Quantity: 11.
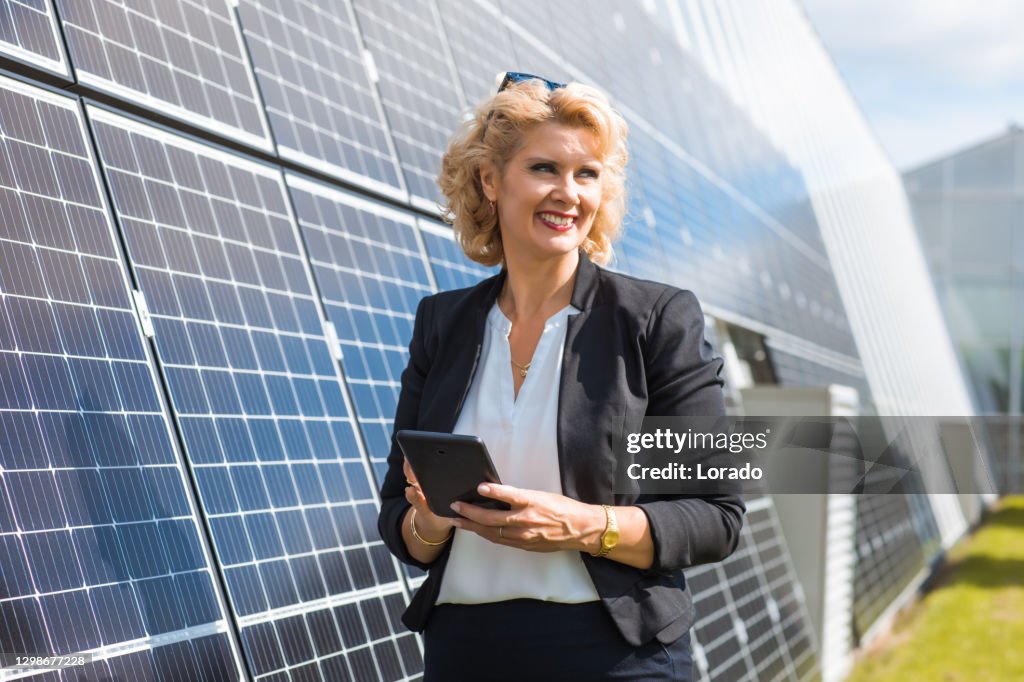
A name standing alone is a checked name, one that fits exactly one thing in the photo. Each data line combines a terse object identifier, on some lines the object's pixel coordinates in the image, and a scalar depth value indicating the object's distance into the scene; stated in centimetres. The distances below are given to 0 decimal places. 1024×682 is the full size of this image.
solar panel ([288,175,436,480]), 460
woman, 258
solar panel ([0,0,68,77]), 347
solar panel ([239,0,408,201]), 493
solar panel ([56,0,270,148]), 386
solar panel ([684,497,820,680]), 674
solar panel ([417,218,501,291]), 559
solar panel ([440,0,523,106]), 689
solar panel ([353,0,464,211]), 584
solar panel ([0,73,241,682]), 294
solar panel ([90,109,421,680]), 363
